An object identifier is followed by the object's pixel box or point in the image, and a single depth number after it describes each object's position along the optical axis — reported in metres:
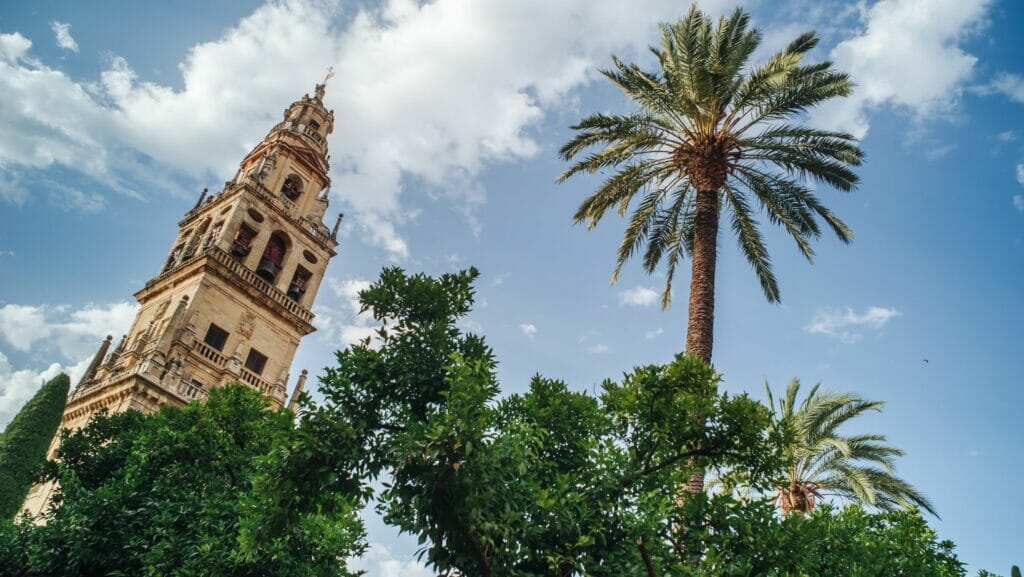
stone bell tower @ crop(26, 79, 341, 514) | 26.31
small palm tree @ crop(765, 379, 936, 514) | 20.97
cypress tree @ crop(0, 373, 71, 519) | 20.19
